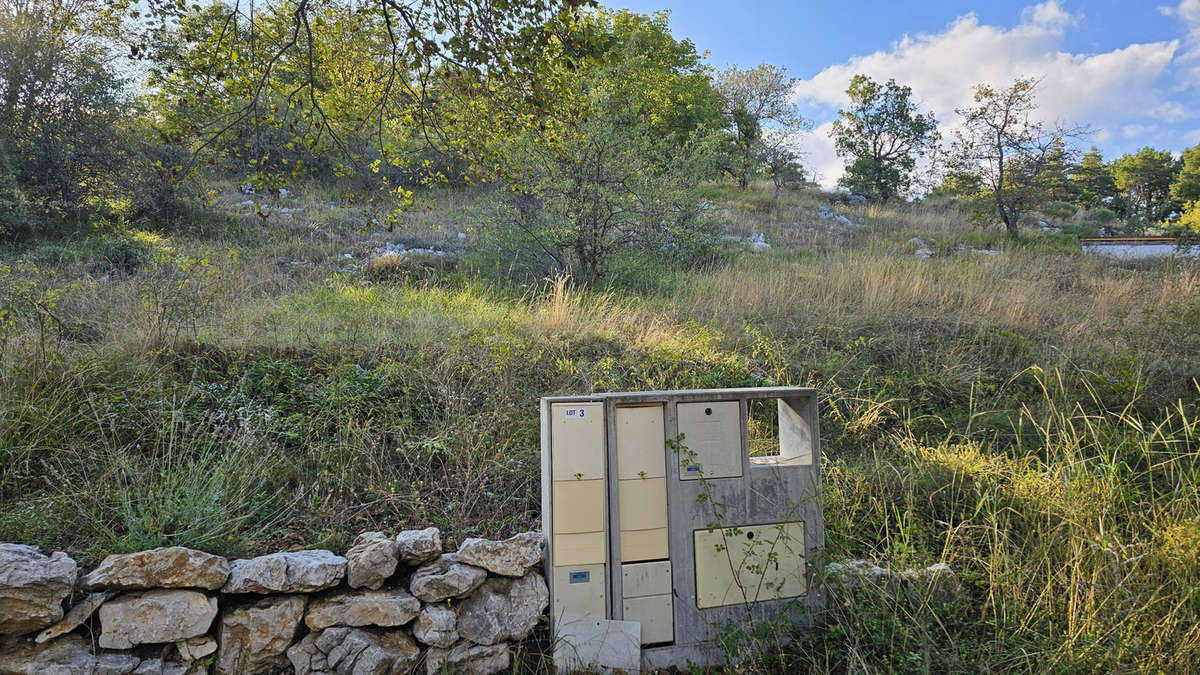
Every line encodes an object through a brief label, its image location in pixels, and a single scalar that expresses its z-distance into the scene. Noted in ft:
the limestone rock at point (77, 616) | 7.72
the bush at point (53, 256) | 28.51
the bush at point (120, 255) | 28.48
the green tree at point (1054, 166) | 52.60
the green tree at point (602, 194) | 27.81
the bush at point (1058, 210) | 73.56
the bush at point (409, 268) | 30.48
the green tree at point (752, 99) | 88.33
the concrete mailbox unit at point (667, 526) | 9.25
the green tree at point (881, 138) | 82.23
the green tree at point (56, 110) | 34.12
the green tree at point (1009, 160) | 53.01
